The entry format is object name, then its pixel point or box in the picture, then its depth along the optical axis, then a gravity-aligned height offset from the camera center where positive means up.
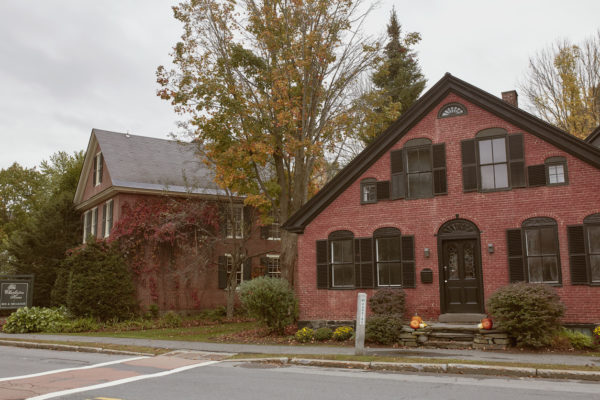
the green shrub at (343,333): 15.34 -1.60
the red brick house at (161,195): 24.33 +4.21
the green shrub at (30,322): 19.55 -1.56
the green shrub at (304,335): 15.38 -1.66
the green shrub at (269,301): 15.91 -0.64
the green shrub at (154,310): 23.20 -1.32
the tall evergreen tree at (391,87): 19.77 +10.51
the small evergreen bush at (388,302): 15.34 -0.67
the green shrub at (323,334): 15.52 -1.64
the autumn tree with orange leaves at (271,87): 18.41 +7.24
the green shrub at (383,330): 14.12 -1.38
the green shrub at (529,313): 12.37 -0.83
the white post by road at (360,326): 11.73 -1.06
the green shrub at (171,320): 21.38 -1.69
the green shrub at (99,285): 20.92 -0.16
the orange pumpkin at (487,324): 13.32 -1.16
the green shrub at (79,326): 19.62 -1.74
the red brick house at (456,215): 14.12 +1.98
